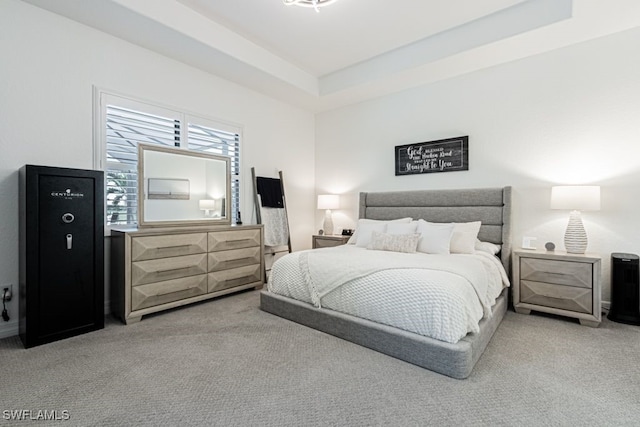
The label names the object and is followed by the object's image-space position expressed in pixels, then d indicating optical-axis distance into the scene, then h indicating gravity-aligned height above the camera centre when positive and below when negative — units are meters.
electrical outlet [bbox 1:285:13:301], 2.57 -0.69
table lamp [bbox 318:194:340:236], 4.88 +0.11
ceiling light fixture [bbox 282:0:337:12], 2.56 +1.80
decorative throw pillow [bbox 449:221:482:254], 3.26 -0.28
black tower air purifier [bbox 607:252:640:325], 2.79 -0.71
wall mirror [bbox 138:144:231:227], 3.28 +0.29
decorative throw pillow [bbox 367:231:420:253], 3.25 -0.33
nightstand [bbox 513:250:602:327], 2.78 -0.69
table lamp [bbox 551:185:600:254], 2.89 +0.08
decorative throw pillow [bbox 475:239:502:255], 3.36 -0.39
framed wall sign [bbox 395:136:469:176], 3.97 +0.77
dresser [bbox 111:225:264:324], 2.87 -0.58
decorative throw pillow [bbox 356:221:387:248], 3.70 -0.23
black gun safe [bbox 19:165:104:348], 2.37 -0.35
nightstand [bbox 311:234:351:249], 4.53 -0.44
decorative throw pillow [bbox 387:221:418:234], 3.53 -0.19
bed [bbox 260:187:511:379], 2.01 -0.85
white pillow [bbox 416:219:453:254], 3.21 -0.29
